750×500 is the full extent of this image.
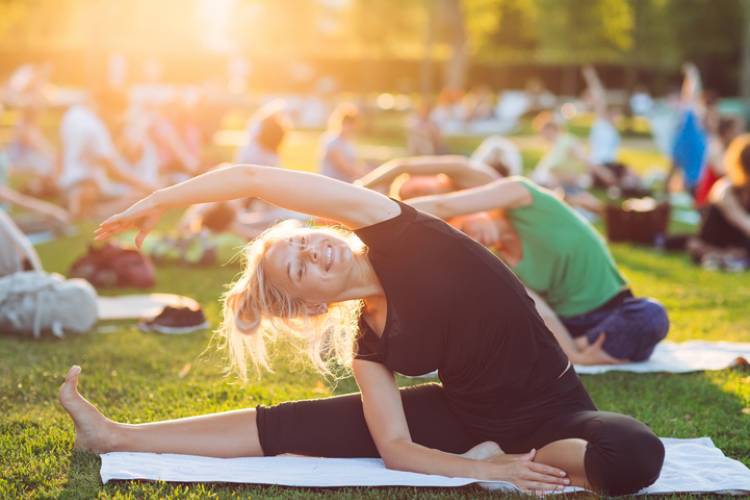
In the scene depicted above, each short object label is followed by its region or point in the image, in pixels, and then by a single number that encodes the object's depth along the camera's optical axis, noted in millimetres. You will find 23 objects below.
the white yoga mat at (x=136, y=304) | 6539
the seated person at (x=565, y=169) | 12500
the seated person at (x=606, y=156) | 14742
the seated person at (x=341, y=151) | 11398
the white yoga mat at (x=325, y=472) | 3588
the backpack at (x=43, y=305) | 5930
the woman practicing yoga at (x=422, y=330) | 3318
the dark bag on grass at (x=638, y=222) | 10188
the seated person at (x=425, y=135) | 17625
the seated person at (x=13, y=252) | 6430
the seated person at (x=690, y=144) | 13930
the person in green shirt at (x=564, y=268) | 5125
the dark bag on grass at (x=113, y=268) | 7758
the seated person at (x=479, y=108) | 28959
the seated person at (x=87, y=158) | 11289
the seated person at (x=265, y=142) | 10188
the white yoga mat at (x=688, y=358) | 5410
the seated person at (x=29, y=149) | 14086
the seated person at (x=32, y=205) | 7615
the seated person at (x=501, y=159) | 8281
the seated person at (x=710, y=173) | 11414
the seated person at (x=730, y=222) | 8625
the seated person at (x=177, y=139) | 14266
